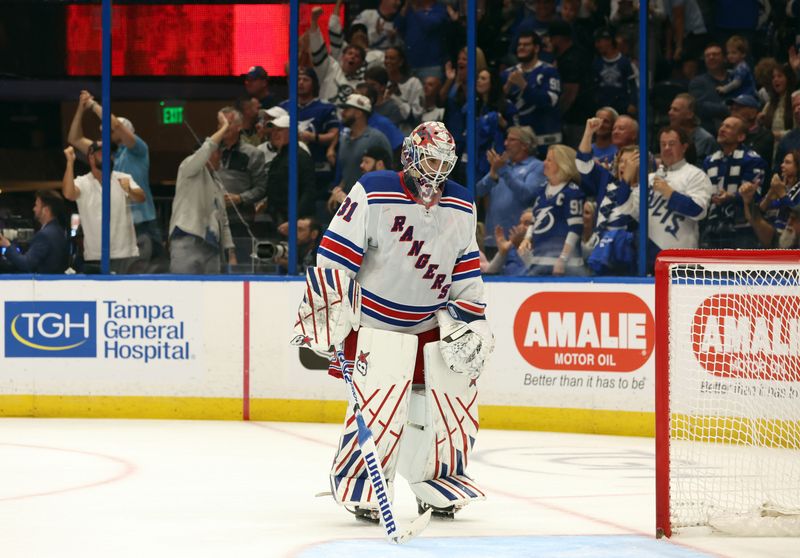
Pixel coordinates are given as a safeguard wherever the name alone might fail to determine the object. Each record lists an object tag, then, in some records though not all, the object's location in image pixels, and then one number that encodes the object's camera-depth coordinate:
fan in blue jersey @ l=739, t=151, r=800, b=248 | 13.91
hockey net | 8.51
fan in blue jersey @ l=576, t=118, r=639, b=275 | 14.79
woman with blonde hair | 15.06
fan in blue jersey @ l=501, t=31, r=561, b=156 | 15.41
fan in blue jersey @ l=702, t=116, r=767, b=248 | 14.23
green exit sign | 16.25
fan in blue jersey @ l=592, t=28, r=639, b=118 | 14.92
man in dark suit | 16.06
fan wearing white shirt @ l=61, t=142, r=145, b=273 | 16.06
